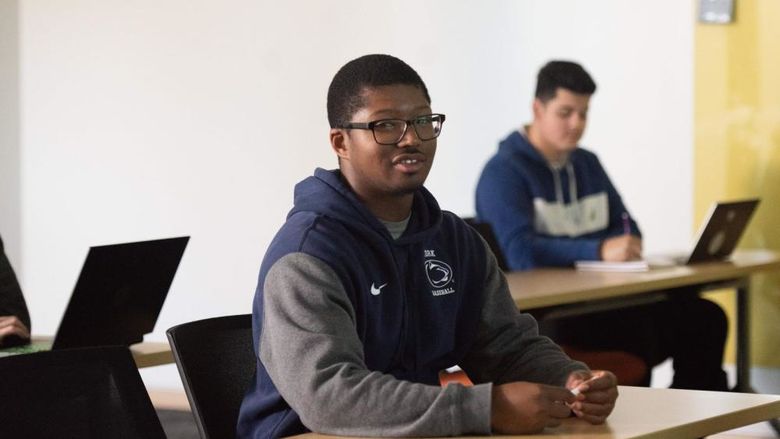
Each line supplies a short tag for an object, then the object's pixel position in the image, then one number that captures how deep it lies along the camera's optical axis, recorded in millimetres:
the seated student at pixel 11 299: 3561
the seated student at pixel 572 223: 4863
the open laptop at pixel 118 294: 3225
